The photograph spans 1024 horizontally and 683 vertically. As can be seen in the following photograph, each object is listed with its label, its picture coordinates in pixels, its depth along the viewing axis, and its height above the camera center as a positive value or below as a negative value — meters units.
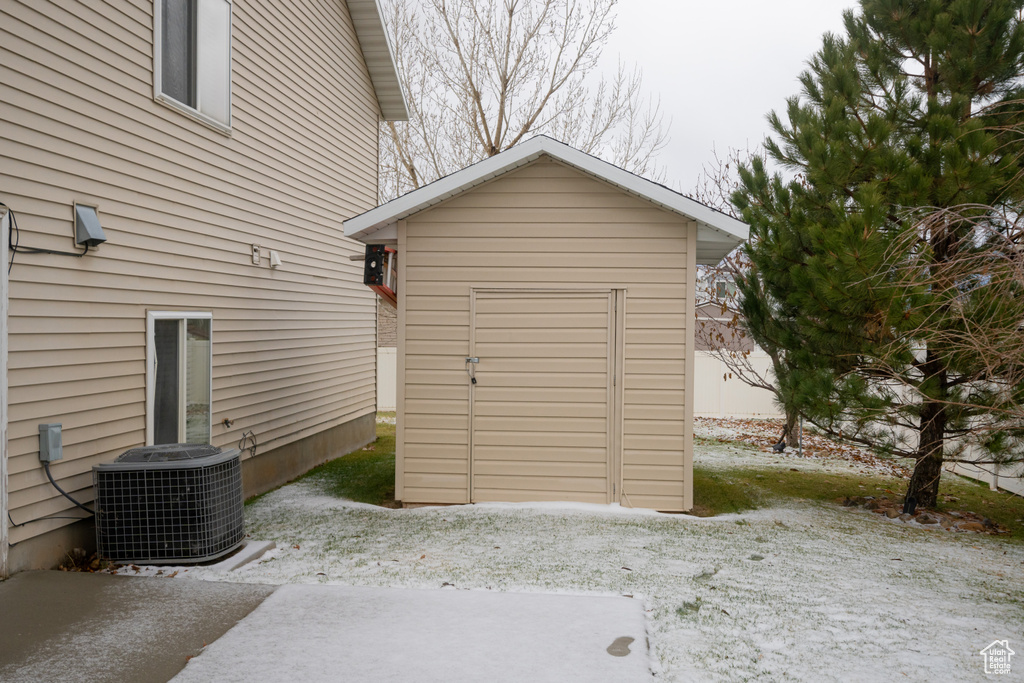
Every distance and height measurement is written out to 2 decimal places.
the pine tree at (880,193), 6.48 +1.45
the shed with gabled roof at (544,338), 7.09 +0.06
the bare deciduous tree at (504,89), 17.67 +6.27
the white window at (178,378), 6.22 -0.36
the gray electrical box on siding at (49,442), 4.87 -0.70
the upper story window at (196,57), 6.34 +2.51
